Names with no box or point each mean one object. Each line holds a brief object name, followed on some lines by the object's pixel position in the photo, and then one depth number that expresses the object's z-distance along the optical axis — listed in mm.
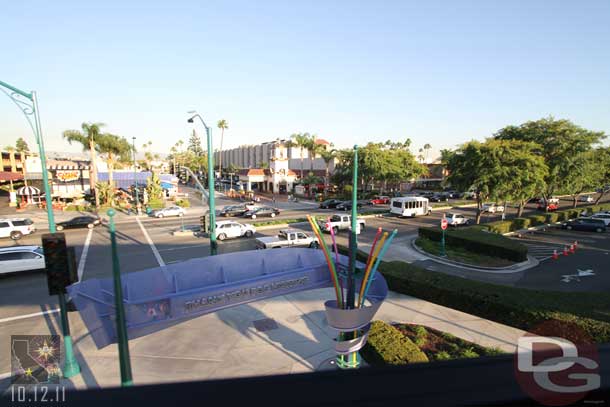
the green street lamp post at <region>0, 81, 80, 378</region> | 9038
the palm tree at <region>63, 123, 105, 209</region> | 53219
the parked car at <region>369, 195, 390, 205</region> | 52969
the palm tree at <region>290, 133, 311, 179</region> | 76438
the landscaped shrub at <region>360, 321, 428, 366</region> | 9805
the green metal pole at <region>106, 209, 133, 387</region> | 7281
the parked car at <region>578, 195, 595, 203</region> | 56981
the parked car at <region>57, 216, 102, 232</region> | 31812
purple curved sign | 8391
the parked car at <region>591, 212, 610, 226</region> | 32031
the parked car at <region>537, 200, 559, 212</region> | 44469
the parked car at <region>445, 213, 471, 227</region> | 33969
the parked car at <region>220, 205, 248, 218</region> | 39625
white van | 38969
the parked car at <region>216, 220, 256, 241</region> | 27950
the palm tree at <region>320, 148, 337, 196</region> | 67625
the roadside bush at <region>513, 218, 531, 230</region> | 31355
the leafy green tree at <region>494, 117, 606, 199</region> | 34000
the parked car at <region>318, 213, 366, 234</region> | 30777
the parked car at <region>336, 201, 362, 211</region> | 45653
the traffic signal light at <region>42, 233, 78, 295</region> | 7902
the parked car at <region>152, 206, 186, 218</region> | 39809
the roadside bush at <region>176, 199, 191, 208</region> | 50753
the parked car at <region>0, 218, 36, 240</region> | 27500
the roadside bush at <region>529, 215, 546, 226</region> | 33469
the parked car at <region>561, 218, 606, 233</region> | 31078
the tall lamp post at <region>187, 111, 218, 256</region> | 14492
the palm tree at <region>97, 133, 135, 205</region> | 54088
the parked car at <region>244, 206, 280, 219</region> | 38625
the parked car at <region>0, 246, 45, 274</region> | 17469
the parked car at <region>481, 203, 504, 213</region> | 42031
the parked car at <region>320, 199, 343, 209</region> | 47281
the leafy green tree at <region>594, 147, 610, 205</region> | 39594
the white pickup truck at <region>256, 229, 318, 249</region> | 23812
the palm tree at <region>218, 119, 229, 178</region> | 87875
